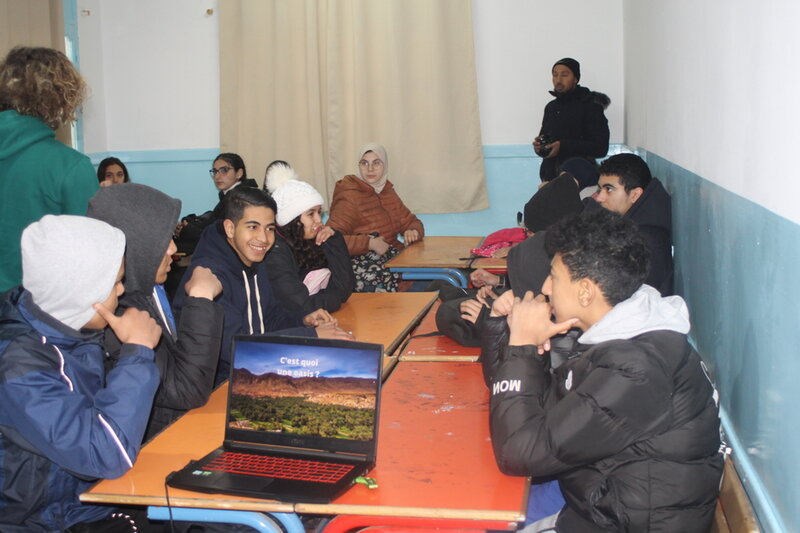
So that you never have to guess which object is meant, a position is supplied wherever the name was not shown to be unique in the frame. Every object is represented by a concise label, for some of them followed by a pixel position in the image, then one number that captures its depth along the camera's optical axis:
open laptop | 1.63
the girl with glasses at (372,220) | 4.80
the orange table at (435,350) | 2.45
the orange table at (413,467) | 1.47
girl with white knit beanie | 3.28
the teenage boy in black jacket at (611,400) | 1.55
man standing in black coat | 5.41
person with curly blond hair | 2.58
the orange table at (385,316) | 2.68
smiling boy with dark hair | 2.62
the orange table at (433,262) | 4.33
